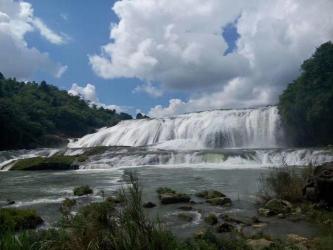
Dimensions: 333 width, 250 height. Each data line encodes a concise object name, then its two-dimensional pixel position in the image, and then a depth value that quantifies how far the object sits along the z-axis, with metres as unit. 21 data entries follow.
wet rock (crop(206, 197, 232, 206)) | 14.10
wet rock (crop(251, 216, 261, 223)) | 11.16
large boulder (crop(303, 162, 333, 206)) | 12.05
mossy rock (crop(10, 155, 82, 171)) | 33.53
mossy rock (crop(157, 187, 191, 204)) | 14.66
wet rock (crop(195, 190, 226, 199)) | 15.29
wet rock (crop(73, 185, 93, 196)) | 17.02
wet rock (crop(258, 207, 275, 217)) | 11.96
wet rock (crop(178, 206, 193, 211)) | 13.31
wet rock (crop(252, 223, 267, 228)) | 10.64
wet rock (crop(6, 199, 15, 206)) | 15.31
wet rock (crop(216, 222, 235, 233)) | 10.00
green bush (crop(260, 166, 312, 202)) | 13.30
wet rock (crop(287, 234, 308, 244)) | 8.74
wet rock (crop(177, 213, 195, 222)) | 11.82
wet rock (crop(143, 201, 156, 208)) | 13.91
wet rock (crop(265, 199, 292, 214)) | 12.05
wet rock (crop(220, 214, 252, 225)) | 11.02
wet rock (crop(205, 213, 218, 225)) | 11.06
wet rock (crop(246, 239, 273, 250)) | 7.57
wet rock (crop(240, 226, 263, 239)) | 9.02
